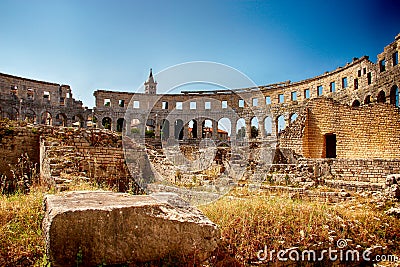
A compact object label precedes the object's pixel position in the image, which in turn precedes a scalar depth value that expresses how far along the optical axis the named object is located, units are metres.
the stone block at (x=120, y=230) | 3.01
